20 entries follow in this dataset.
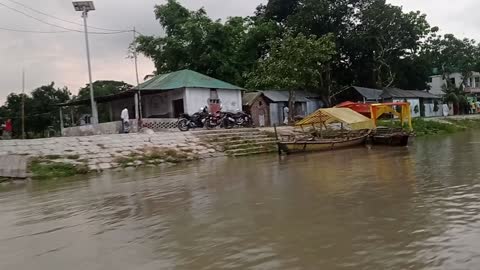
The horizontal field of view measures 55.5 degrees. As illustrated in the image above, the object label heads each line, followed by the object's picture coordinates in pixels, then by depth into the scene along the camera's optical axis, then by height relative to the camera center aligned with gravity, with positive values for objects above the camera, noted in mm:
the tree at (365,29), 43594 +8946
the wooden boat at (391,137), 23656 -980
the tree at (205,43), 40906 +8234
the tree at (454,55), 52781 +7030
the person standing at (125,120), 26250 +918
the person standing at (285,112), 39622 +1136
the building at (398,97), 44531 +2166
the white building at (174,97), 31625 +2688
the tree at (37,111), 42594 +3092
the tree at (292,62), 36156 +5088
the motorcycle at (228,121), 28891 +550
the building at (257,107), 37781 +1720
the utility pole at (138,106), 28522 +1923
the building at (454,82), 64188 +4629
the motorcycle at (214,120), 28297 +651
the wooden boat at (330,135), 22500 -727
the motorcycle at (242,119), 29562 +596
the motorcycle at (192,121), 27170 +684
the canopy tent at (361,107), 30844 +880
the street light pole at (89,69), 26188 +3997
